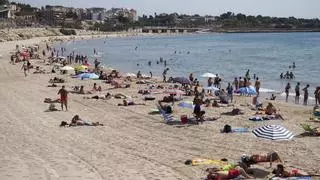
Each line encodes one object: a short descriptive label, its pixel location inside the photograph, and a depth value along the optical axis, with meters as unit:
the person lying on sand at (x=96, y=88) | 28.19
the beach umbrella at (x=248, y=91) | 25.38
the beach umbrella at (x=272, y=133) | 13.44
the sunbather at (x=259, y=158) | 12.40
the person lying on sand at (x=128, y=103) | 22.93
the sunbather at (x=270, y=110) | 20.32
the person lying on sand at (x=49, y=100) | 23.19
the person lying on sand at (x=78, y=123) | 17.88
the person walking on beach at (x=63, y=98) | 21.14
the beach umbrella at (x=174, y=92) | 23.33
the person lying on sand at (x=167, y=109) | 20.25
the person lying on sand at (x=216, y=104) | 22.66
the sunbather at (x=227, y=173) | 11.28
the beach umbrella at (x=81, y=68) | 38.53
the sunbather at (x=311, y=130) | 16.30
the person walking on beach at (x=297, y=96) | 26.70
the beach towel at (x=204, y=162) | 12.71
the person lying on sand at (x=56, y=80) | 32.17
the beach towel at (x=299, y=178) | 11.24
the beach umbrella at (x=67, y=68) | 36.81
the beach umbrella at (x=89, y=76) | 33.72
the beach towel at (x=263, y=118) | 19.23
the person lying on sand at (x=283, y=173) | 11.41
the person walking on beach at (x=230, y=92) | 24.68
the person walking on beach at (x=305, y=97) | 25.73
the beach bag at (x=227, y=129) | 16.83
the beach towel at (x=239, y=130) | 16.92
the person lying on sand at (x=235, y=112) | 20.53
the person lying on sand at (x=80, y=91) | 27.10
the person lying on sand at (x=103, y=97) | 25.05
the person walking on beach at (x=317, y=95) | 24.67
